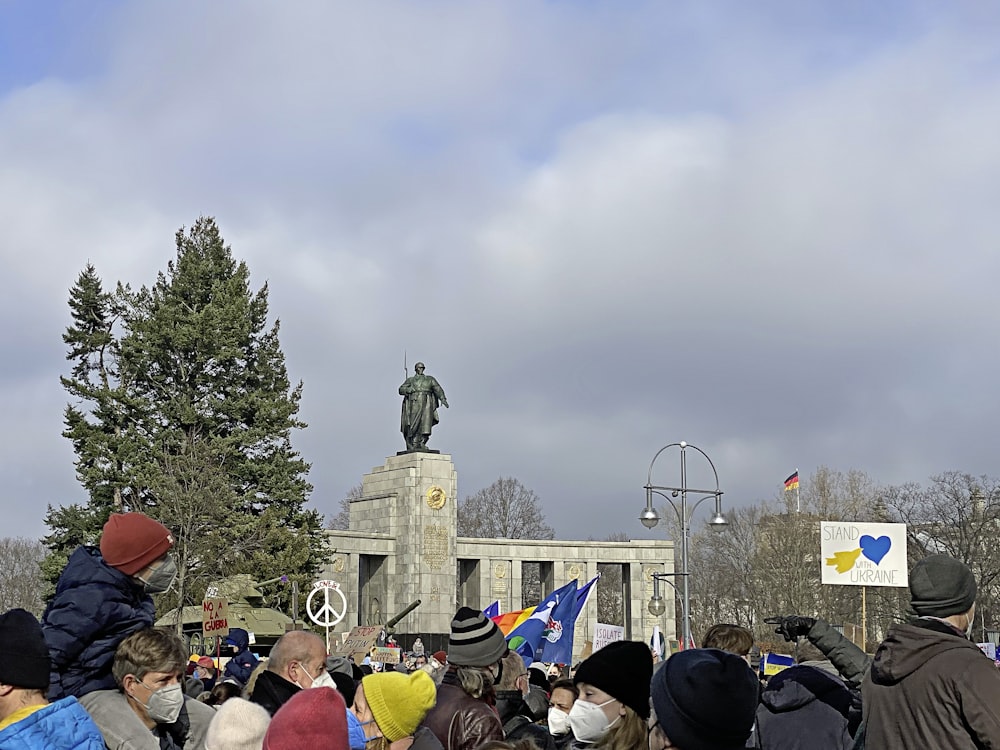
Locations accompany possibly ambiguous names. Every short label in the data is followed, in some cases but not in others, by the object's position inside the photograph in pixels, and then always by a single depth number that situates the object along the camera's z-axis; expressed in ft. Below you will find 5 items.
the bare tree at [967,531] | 187.83
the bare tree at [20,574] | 291.17
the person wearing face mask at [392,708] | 16.67
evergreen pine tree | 143.95
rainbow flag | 65.98
